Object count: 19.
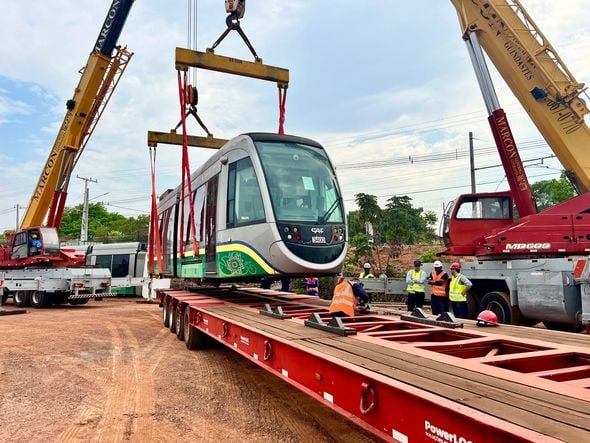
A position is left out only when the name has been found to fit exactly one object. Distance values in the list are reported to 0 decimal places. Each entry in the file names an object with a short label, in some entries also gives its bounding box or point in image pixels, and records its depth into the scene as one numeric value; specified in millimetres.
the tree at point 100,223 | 53969
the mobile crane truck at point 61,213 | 16344
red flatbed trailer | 2017
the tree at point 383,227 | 24344
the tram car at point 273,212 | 6586
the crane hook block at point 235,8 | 8789
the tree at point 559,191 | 28988
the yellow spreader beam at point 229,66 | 8102
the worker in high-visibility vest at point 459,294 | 9094
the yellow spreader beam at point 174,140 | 11523
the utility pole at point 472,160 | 24302
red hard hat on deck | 4908
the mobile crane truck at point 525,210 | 8727
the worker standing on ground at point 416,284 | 10844
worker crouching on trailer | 5418
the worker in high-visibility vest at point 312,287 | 13023
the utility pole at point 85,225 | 38219
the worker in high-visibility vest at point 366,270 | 13006
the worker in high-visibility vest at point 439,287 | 9807
